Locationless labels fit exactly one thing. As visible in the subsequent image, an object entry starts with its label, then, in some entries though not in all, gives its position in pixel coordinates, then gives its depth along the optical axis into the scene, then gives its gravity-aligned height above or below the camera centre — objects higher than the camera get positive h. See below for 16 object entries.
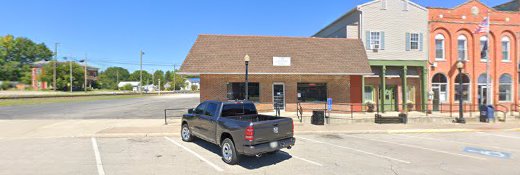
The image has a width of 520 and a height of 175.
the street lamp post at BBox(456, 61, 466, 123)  16.57 -1.55
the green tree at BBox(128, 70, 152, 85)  152.43 +7.49
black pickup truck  7.09 -1.07
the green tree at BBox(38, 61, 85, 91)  75.12 +3.82
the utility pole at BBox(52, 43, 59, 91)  69.53 +3.26
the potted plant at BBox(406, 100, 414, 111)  21.71 -1.26
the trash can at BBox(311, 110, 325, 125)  15.02 -1.46
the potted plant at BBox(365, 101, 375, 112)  20.84 -1.21
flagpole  21.84 -0.29
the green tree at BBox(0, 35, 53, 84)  79.07 +12.01
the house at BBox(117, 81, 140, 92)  118.07 +1.95
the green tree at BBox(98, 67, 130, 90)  119.15 +8.94
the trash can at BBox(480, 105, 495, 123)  17.12 -1.45
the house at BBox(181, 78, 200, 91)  140.27 +3.80
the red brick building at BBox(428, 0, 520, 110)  22.14 +2.85
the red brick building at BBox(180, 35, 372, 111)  18.14 +1.35
